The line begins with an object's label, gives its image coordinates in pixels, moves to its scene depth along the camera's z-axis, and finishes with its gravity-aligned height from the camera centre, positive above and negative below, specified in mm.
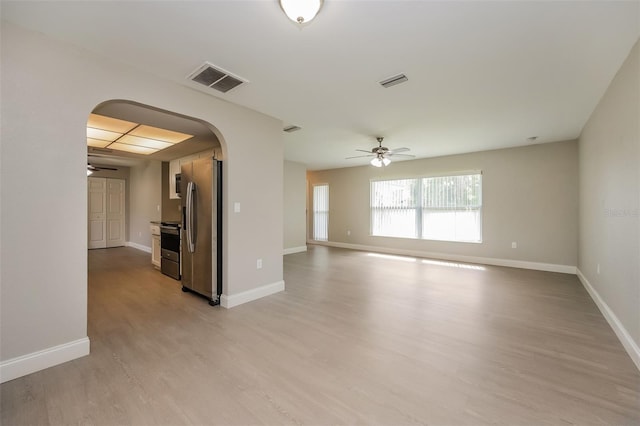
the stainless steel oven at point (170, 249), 4711 -661
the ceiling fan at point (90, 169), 6100 +1058
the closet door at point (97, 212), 7952 +50
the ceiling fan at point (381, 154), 5133 +1162
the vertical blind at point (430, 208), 6383 +120
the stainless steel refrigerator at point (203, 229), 3486 -210
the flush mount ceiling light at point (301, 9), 1597 +1260
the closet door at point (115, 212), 8422 +50
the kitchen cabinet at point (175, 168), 5869 +1111
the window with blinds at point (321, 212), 9234 +25
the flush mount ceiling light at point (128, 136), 3926 +1349
